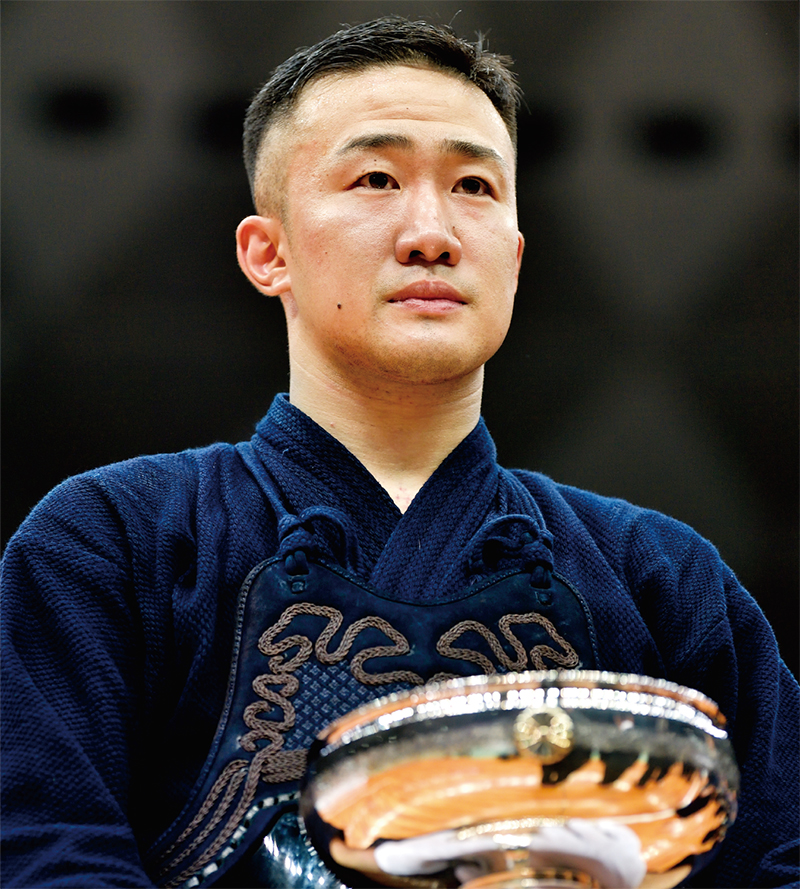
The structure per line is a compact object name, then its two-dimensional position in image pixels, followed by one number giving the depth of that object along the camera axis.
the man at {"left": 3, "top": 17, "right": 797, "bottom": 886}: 4.04
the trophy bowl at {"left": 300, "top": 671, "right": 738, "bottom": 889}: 3.87
